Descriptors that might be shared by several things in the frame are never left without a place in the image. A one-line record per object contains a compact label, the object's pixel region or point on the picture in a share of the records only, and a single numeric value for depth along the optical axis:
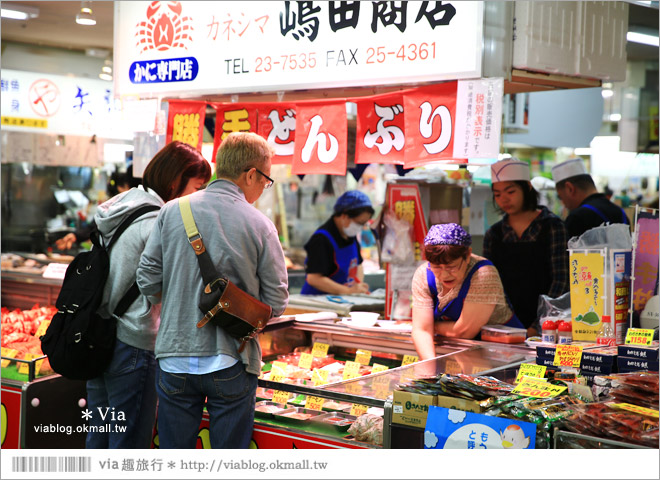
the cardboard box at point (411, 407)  2.73
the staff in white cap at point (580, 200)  6.05
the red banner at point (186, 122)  5.21
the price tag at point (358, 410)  3.15
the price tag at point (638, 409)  2.46
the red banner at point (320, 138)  4.60
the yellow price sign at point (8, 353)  4.42
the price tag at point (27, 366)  4.19
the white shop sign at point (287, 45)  3.95
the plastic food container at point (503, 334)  4.05
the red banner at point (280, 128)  4.93
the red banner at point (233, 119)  5.07
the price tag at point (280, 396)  3.34
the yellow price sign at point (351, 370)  3.77
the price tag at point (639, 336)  3.11
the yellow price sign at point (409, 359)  4.01
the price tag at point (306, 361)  4.08
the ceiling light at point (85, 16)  5.89
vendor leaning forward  3.85
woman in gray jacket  3.36
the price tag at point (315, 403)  3.23
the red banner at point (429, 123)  4.10
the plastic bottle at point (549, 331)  3.89
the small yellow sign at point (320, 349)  4.32
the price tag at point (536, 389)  2.78
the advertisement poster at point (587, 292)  3.55
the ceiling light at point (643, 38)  7.68
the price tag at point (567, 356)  3.13
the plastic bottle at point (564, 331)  3.81
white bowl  4.58
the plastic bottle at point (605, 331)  3.49
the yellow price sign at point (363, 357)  4.16
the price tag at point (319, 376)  3.66
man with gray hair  2.95
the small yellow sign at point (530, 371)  3.11
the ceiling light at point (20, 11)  7.07
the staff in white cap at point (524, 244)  5.17
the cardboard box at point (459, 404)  2.63
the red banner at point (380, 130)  4.44
